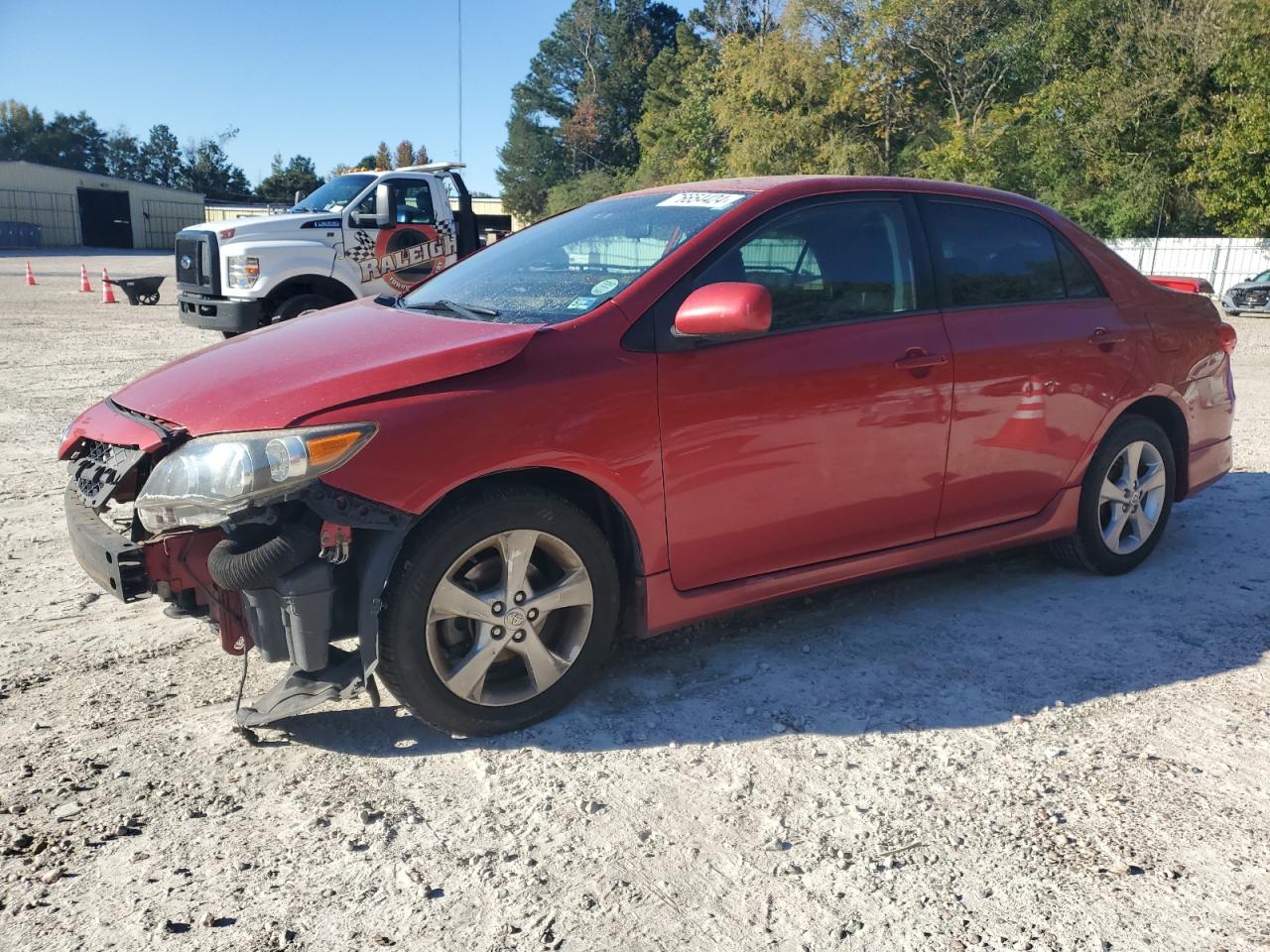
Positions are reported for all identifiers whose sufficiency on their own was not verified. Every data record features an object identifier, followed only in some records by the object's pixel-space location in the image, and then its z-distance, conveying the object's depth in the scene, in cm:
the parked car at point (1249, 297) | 2291
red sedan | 302
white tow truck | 1150
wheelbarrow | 2094
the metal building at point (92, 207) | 5438
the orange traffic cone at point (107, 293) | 2136
